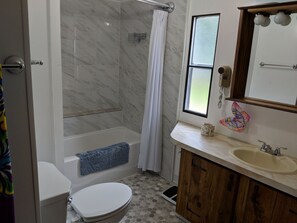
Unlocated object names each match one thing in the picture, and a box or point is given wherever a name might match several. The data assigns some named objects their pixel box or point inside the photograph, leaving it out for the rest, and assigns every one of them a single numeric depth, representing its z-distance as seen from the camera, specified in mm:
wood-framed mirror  1755
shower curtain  2592
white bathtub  2508
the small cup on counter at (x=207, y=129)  2178
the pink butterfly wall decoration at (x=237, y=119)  2047
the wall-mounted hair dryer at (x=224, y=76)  2096
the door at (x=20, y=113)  824
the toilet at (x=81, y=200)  1463
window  2320
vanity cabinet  1480
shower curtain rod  2465
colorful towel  797
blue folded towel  2559
